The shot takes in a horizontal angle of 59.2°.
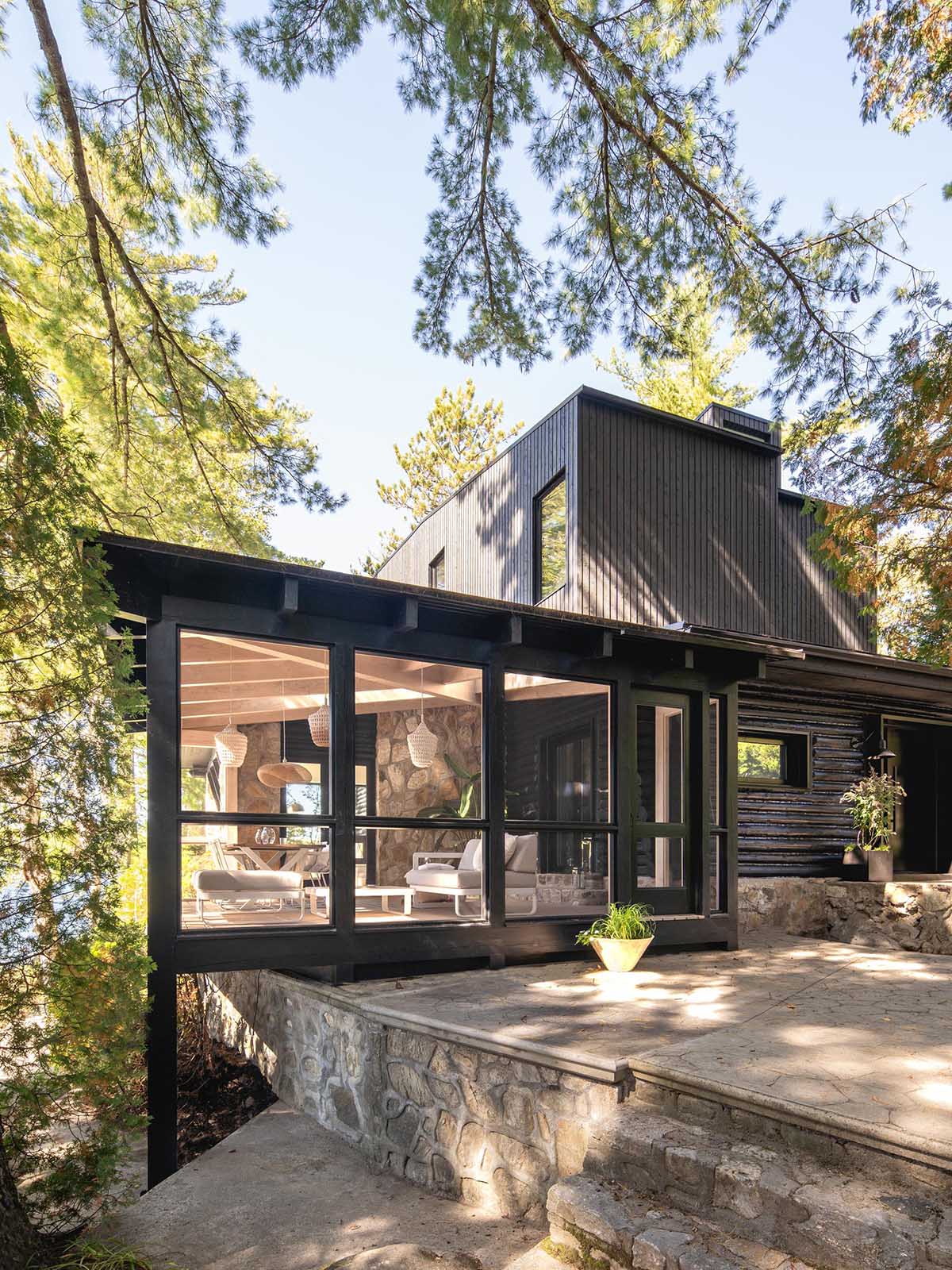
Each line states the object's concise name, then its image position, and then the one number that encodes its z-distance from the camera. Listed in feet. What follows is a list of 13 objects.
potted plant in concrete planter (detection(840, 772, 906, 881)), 29.45
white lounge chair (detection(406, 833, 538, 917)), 25.13
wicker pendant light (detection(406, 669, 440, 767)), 29.17
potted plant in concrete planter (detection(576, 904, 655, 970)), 19.04
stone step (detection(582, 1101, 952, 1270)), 8.40
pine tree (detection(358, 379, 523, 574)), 75.72
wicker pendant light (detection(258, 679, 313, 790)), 29.04
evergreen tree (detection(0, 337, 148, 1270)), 11.00
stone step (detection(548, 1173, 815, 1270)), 9.08
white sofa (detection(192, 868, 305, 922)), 20.59
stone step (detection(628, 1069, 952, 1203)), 9.12
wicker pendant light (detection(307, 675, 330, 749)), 24.99
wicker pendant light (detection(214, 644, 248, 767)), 26.30
